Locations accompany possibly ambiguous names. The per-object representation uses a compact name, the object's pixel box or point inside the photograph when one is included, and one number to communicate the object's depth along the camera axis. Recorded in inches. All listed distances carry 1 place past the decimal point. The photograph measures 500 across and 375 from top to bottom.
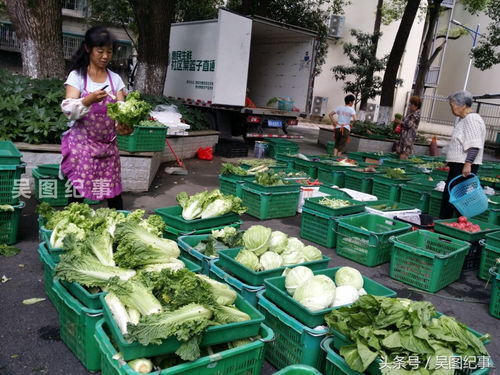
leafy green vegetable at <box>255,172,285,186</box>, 253.6
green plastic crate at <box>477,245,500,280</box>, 184.5
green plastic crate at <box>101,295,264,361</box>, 81.5
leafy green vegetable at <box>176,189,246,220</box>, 171.5
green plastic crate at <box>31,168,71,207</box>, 226.4
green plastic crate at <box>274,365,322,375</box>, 84.0
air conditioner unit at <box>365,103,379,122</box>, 1066.1
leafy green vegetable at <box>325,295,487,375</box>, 88.7
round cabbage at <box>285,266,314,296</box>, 120.3
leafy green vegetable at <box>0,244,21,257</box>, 172.6
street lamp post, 1079.4
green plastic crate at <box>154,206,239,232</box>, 164.9
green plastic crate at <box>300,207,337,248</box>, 217.9
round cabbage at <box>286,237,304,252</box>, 146.6
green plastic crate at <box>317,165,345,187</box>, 333.4
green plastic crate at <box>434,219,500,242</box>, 199.2
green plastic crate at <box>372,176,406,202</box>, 302.0
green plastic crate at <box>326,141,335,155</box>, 522.6
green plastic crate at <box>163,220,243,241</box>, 164.6
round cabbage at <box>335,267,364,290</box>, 127.8
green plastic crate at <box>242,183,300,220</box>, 253.0
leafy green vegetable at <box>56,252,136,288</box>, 104.0
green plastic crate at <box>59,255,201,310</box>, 99.8
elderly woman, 235.9
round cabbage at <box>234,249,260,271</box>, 133.6
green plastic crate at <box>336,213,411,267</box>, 199.2
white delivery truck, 448.1
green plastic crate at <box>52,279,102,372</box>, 102.0
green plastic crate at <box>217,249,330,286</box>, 127.2
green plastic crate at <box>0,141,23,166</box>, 170.4
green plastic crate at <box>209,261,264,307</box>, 125.8
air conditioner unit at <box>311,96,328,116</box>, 1063.6
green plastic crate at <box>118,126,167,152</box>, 288.2
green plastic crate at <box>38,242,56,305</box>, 123.0
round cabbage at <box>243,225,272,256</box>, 140.9
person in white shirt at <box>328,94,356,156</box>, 423.5
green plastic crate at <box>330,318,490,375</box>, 89.0
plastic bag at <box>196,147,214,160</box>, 427.8
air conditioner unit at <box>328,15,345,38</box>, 1034.7
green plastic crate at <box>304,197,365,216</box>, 215.2
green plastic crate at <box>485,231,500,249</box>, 182.4
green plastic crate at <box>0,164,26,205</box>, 170.9
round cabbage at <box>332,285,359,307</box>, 117.6
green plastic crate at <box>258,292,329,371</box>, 107.2
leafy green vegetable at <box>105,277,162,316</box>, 91.7
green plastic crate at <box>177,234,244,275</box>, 142.5
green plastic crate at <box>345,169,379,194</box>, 320.5
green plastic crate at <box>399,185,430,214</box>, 289.7
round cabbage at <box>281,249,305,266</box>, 140.5
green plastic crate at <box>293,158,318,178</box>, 345.7
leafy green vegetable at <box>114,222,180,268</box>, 113.0
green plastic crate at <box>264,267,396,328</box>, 108.0
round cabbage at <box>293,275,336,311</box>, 111.1
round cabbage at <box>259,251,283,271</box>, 135.6
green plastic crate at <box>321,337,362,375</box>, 94.7
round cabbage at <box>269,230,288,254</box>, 145.1
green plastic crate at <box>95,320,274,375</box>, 82.0
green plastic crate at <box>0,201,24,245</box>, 175.5
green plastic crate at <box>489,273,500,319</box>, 161.9
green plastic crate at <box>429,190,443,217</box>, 281.4
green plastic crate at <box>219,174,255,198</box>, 265.6
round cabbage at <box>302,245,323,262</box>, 145.4
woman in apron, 146.6
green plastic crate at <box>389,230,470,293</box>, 177.2
